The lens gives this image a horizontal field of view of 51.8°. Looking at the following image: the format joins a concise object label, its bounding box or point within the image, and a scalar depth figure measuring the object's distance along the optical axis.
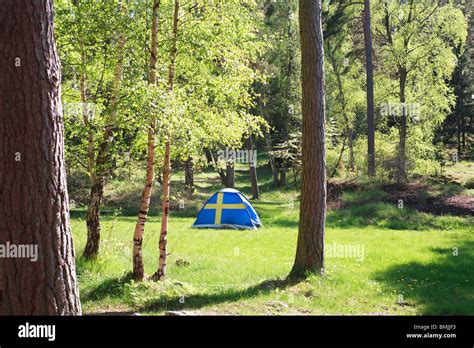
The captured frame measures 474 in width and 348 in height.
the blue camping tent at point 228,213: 19.27
